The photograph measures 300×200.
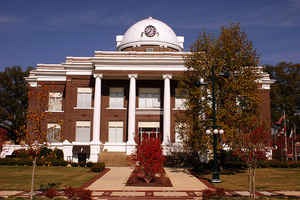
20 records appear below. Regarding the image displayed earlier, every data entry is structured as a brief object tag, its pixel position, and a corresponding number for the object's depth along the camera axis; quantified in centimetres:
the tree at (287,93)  6022
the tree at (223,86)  2500
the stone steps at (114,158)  3366
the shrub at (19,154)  3250
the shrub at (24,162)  2999
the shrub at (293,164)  3091
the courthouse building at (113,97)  3881
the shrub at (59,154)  3420
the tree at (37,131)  1448
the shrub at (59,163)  2986
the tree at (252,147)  1464
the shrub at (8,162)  3003
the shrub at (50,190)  1409
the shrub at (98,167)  2598
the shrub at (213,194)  1420
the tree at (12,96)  6119
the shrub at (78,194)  1324
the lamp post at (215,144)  2025
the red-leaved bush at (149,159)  1952
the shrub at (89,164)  2951
